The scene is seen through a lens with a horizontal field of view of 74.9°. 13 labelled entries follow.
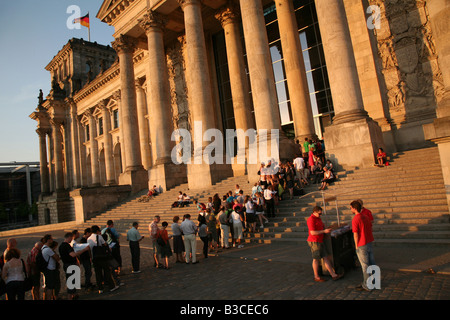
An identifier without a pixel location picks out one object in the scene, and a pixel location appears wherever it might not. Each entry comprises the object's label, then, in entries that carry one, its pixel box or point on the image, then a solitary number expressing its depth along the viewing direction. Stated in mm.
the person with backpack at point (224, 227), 10125
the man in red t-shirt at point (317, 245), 5898
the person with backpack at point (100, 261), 6781
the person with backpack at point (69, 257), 6595
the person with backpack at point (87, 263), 7188
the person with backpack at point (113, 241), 7820
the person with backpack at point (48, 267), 6234
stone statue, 46891
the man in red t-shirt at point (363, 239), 5336
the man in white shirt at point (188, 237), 8812
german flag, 44625
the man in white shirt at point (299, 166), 12922
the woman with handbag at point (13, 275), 5586
